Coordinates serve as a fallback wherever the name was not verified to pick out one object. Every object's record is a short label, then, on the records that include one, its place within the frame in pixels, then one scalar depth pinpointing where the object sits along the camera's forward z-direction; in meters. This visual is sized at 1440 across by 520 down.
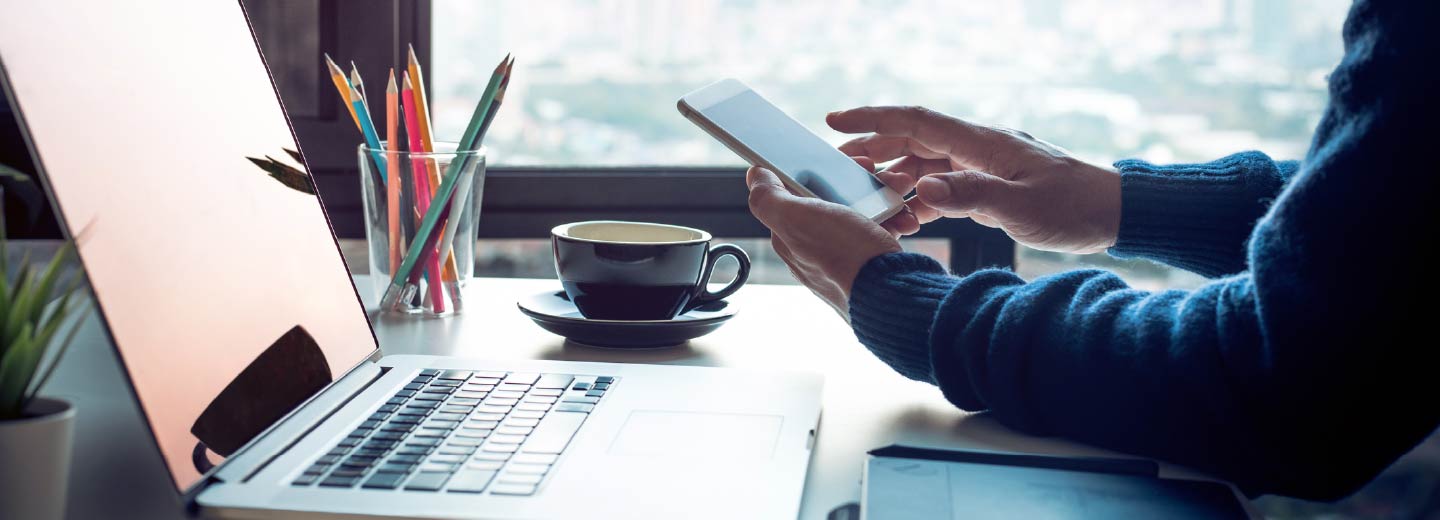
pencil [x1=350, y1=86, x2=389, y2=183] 0.91
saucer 0.79
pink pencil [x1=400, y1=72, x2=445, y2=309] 0.91
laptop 0.48
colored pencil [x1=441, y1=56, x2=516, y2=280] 0.91
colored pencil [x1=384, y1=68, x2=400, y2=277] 0.90
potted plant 0.43
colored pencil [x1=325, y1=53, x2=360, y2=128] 0.90
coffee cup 0.80
